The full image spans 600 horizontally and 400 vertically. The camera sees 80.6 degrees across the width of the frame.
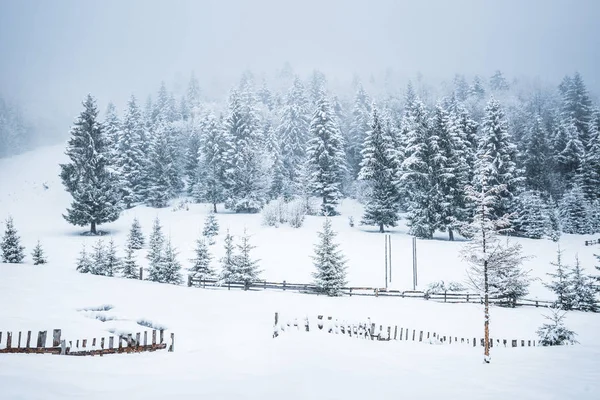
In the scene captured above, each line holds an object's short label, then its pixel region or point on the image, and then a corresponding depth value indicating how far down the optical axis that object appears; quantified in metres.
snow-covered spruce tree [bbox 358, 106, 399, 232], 46.41
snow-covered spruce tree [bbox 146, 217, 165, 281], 28.00
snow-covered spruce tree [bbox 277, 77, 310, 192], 66.63
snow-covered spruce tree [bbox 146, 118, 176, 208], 58.41
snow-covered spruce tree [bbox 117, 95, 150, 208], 58.26
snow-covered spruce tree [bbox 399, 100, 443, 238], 44.19
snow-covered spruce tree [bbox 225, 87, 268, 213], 53.91
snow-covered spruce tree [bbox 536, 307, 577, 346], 17.80
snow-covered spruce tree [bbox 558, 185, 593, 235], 47.62
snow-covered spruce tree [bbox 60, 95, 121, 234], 42.12
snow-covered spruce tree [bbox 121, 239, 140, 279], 27.41
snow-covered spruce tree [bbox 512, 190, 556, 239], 44.44
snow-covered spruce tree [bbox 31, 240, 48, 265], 28.28
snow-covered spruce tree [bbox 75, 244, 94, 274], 27.84
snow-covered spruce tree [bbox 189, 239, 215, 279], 28.52
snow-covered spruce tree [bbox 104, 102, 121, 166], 61.44
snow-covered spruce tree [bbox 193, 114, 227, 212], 56.00
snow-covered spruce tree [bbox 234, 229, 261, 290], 27.94
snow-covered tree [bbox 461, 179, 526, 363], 15.62
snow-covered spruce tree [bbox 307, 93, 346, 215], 51.75
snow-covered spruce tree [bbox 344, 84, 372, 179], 71.96
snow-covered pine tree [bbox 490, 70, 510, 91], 116.38
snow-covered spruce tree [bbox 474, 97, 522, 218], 45.53
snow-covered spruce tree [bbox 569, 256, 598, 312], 25.62
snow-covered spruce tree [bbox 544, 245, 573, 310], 25.97
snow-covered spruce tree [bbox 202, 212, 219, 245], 41.48
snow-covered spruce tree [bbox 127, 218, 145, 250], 38.12
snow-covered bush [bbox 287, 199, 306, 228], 45.78
